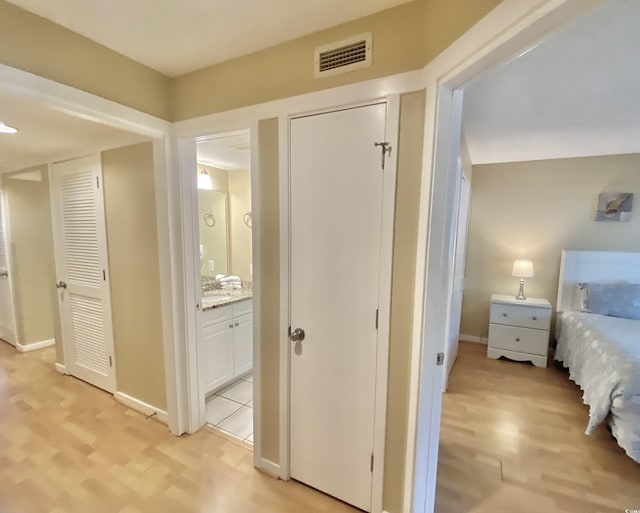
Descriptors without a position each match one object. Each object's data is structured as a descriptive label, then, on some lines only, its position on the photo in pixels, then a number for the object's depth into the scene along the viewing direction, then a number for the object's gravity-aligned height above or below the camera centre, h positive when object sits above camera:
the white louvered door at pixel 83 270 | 2.37 -0.42
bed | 1.88 -0.90
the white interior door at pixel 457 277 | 2.64 -0.48
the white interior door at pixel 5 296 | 3.40 -0.92
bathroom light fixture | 3.04 +0.46
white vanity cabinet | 2.34 -1.04
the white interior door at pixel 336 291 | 1.36 -0.33
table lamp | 3.41 -0.47
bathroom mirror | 3.22 -0.10
